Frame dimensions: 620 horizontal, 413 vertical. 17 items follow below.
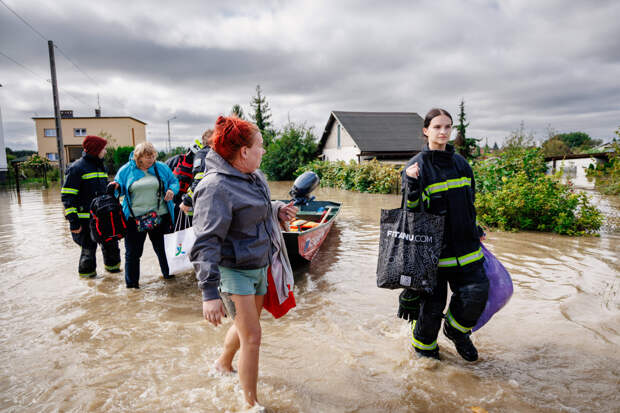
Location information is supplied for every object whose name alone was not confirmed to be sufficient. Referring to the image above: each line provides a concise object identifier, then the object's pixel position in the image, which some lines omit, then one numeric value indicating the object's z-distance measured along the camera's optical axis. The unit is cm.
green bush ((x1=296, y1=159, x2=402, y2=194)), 1917
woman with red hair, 208
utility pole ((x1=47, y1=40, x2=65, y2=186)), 1522
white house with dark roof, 2791
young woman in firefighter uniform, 271
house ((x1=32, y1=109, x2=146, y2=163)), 4375
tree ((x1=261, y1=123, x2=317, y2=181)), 3288
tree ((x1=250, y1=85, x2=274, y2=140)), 5248
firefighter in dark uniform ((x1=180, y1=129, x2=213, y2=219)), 475
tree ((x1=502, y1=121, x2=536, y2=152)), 2373
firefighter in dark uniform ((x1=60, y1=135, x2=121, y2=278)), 492
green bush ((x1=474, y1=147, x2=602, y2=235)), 839
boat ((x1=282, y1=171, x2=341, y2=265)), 462
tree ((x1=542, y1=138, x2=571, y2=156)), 4228
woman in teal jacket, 469
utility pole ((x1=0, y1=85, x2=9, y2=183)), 2535
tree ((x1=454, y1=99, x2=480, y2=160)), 2797
